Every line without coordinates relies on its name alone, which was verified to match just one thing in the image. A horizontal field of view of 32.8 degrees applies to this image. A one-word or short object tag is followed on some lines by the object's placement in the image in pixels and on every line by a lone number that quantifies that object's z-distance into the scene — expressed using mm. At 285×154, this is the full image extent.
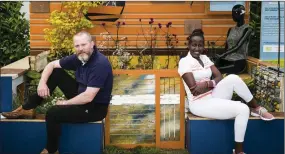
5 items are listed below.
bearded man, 4938
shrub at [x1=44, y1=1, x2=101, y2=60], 7438
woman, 5047
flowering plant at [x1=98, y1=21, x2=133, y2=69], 7102
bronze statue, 7066
